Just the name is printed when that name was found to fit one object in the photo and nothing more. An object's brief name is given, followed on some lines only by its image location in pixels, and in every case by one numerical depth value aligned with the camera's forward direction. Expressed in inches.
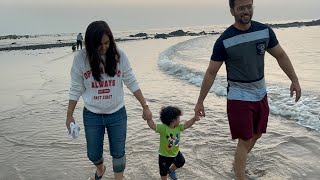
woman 152.7
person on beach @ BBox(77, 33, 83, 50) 1357.7
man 155.1
